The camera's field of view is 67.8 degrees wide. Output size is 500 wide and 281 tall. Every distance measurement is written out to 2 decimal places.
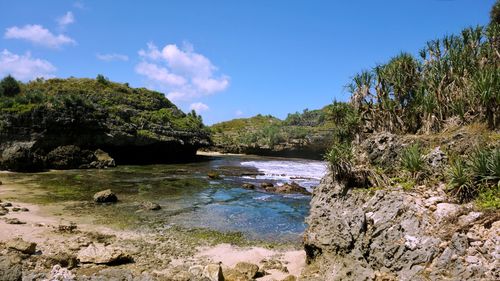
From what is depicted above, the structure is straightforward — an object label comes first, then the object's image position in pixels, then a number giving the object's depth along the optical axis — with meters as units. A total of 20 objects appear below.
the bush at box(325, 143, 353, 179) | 13.91
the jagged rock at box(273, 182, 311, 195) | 32.66
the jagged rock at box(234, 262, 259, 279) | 13.02
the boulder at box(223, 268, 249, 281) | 12.64
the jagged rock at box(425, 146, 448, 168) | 12.47
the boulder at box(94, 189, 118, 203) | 24.66
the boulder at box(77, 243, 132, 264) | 13.30
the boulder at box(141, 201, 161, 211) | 23.05
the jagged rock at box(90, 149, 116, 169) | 44.28
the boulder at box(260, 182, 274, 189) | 34.65
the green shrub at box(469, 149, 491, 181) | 10.66
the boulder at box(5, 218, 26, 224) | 17.94
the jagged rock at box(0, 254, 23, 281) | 10.65
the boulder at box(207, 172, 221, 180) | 40.28
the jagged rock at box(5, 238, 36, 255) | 13.66
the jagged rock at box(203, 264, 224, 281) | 11.87
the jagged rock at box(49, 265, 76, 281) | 11.12
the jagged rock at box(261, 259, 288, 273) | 13.84
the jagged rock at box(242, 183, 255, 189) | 34.27
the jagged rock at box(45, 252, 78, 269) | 12.64
